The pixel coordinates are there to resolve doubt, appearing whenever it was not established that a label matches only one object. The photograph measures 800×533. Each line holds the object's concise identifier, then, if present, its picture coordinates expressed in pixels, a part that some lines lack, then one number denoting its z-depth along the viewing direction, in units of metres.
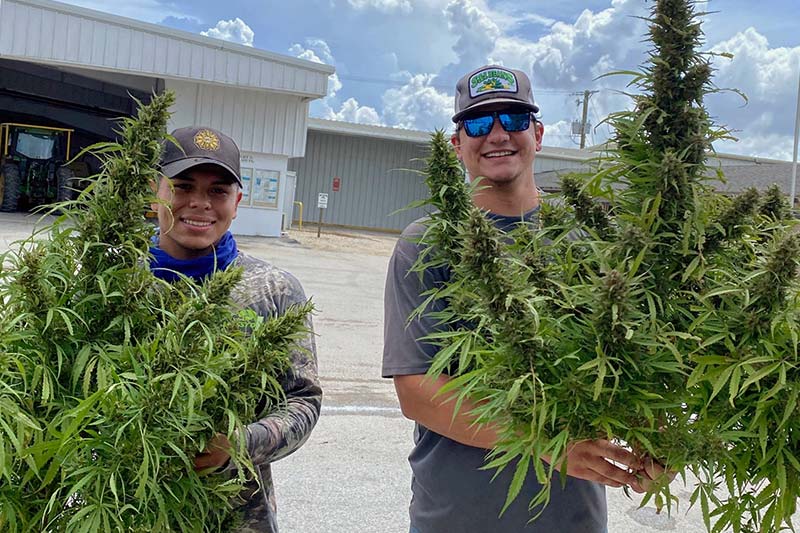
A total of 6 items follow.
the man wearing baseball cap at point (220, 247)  2.11
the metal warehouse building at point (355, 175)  34.03
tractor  22.72
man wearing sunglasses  1.95
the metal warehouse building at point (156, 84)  18.92
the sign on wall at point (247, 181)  22.60
